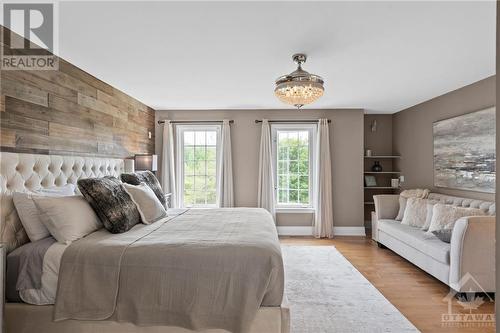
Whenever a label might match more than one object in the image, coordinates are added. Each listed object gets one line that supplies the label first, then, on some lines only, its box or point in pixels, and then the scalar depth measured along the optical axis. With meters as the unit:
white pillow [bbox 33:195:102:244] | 2.12
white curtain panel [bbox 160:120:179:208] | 5.45
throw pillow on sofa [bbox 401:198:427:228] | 3.99
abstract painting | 3.48
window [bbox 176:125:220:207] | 5.61
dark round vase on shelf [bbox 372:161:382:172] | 5.84
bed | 1.89
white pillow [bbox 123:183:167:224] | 2.83
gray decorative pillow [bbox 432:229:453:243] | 3.15
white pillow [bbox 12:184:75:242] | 2.18
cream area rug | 2.40
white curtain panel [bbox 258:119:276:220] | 5.44
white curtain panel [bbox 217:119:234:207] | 5.43
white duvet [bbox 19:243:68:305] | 1.97
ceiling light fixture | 2.74
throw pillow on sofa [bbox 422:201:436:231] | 3.76
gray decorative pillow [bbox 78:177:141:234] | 2.40
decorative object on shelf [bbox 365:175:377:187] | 5.78
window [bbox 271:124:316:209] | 5.61
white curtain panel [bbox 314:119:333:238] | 5.40
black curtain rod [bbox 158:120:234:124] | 5.54
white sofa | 2.84
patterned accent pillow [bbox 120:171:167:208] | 3.33
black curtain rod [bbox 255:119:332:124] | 5.48
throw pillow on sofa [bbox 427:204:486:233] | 3.21
